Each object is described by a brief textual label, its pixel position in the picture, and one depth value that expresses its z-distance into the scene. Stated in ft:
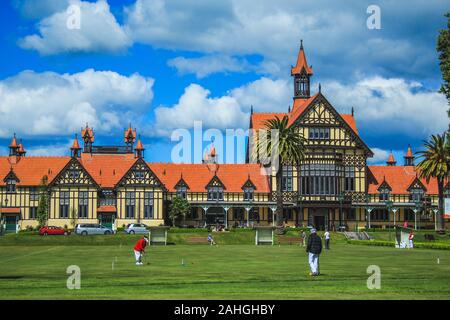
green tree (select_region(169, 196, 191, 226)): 313.53
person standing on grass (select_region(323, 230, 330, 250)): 187.02
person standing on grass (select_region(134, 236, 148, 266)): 123.54
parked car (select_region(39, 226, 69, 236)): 266.36
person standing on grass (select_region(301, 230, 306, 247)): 227.08
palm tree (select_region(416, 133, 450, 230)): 288.92
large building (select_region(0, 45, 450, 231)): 315.37
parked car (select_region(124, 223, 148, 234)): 284.41
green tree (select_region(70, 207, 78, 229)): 310.86
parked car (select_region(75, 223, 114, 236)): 276.41
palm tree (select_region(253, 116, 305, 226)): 280.31
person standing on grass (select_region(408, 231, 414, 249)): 200.99
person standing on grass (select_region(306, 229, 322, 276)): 98.84
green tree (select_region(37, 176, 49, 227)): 300.20
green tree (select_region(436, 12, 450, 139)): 161.48
